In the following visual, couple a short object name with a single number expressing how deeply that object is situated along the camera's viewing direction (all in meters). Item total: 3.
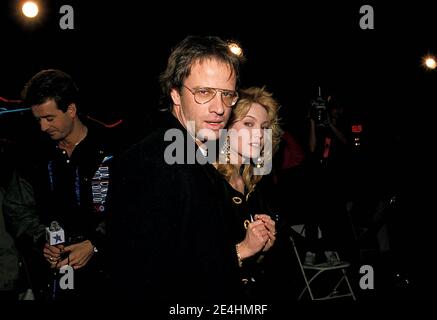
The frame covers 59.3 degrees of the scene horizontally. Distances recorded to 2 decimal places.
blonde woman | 2.39
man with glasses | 1.33
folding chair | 4.50
